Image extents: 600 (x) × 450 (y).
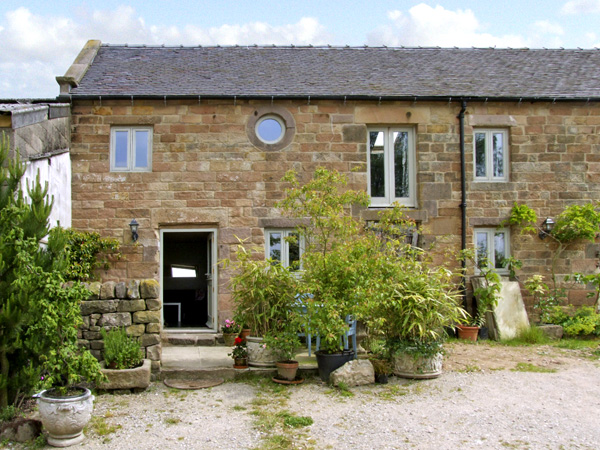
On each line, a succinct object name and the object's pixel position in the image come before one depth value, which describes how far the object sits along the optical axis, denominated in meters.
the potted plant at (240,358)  7.86
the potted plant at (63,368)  5.20
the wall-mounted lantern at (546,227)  11.23
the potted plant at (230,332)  10.14
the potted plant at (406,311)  7.46
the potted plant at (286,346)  7.36
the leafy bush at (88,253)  9.95
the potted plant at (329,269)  7.24
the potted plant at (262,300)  7.64
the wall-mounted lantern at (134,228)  10.47
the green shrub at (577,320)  10.48
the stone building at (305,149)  10.70
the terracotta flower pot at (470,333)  10.53
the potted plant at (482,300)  10.55
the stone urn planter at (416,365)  7.52
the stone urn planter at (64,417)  5.18
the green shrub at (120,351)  6.89
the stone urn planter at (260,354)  7.62
